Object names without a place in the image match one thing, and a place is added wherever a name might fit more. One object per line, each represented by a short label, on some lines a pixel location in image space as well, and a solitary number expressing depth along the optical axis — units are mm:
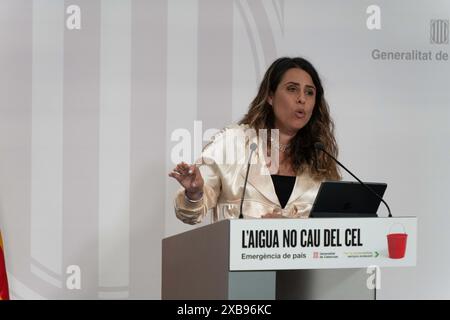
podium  4477
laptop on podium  5137
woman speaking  6520
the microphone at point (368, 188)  5225
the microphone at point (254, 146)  6350
